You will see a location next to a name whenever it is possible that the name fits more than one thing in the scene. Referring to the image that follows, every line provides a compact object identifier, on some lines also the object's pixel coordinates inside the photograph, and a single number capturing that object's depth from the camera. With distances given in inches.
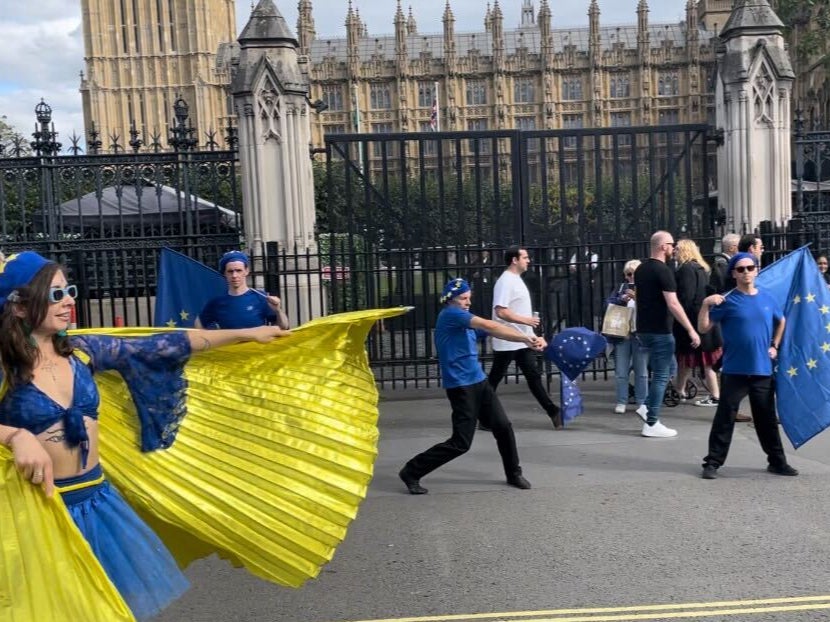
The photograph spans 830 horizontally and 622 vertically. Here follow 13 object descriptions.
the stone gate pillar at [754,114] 411.8
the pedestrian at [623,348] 339.3
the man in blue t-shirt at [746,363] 240.2
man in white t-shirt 302.0
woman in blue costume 110.9
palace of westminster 3031.5
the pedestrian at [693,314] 331.9
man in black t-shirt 286.5
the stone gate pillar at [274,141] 405.7
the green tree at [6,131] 1411.5
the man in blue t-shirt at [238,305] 246.2
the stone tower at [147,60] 3161.9
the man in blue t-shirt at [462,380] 233.3
